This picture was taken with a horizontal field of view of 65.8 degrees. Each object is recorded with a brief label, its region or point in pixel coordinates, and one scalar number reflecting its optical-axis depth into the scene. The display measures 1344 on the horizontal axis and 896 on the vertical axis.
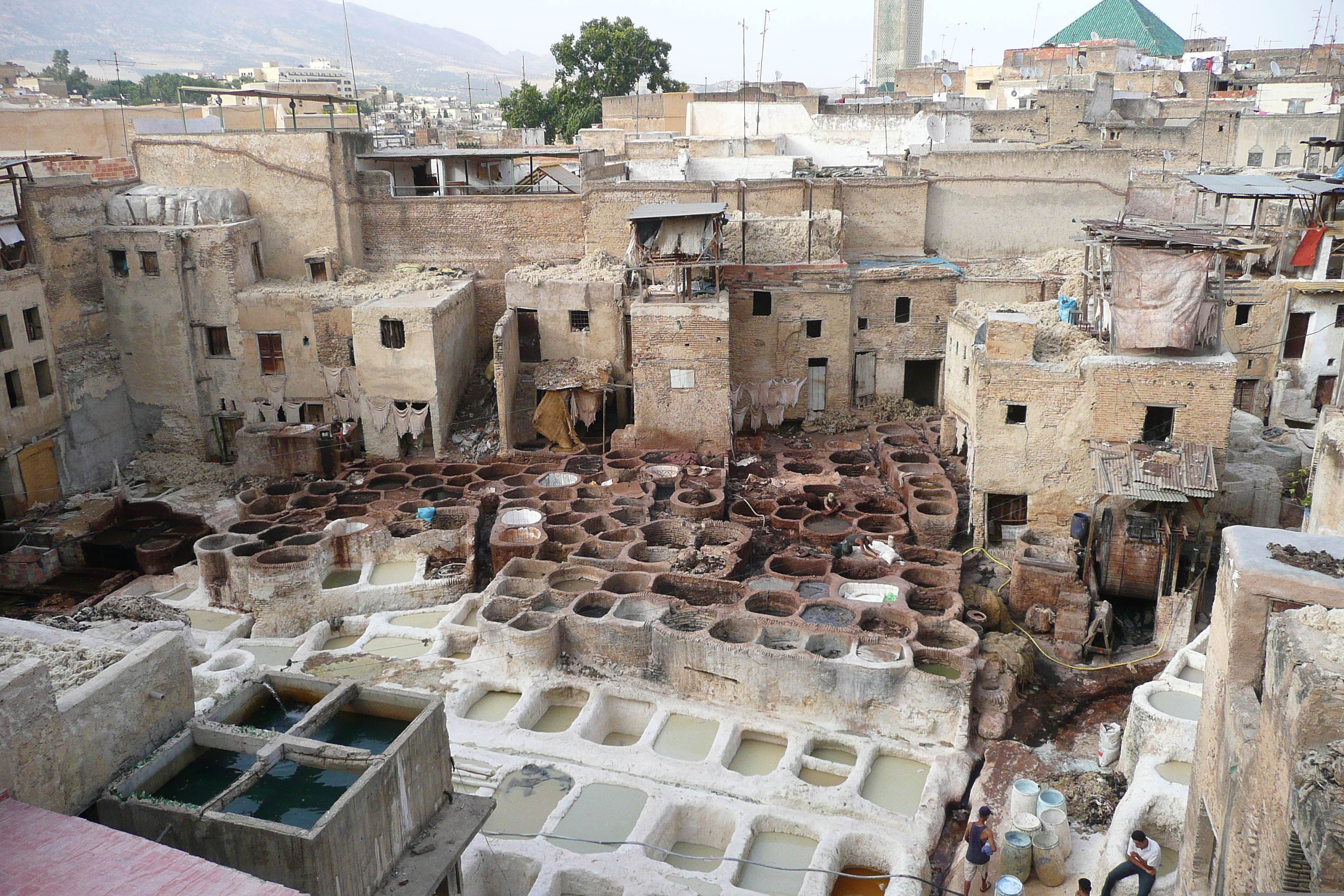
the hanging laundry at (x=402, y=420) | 25.16
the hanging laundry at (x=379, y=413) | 25.23
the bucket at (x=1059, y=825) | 13.24
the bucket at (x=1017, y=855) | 12.91
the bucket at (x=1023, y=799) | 13.83
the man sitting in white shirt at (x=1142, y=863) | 11.48
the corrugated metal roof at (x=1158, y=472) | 18.61
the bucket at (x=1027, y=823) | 13.29
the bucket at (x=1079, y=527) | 20.03
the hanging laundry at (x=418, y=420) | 25.14
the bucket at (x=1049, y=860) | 13.07
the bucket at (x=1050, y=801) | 13.67
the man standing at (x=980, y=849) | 12.78
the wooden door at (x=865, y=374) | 28.36
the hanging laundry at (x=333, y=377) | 26.31
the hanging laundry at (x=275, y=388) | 26.75
